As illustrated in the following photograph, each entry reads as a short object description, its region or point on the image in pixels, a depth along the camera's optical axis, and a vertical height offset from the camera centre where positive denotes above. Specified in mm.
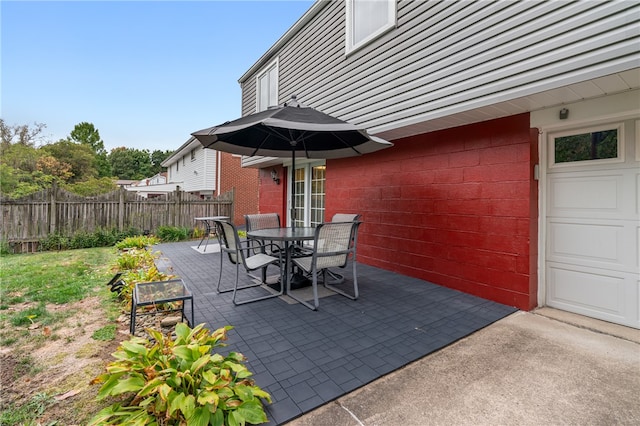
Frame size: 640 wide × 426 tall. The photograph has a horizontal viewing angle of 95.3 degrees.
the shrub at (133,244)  7270 -747
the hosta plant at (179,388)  1470 -936
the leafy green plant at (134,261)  4977 -826
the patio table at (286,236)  3434 -248
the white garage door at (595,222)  2830 -27
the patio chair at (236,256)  3439 -513
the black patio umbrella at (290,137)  3201 +1109
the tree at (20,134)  17188 +4955
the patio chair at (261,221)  4926 -97
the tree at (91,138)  35769 +9493
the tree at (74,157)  22422 +4495
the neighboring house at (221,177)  14133 +1931
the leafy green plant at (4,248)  7048 -852
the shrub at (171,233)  9219 -592
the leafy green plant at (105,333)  2660 -1121
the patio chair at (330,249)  3270 -391
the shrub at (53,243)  7574 -770
